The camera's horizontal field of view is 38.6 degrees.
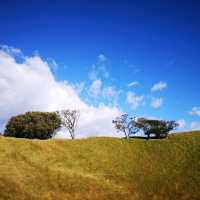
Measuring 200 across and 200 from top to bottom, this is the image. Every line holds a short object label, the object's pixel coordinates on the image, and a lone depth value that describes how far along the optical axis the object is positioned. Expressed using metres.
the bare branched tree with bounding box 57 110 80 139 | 95.62
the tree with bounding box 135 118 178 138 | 87.19
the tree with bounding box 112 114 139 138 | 95.73
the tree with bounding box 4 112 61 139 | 83.00
